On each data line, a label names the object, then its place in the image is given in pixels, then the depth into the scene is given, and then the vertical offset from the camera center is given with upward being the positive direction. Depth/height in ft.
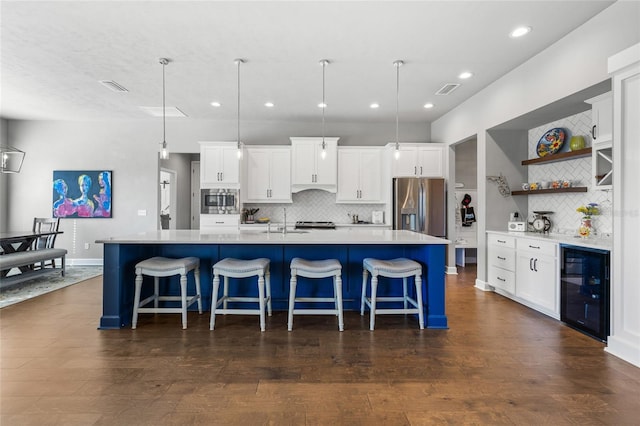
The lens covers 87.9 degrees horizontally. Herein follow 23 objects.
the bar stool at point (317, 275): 10.12 -1.91
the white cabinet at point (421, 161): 19.81 +3.09
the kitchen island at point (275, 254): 10.50 -1.51
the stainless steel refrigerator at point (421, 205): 18.88 +0.44
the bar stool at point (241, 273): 10.11 -1.87
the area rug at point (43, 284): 13.82 -3.50
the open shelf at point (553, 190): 12.23 +0.90
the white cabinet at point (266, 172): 20.15 +2.45
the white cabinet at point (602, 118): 9.89 +2.92
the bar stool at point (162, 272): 10.36 -1.87
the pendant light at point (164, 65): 12.32 +5.63
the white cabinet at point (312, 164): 20.06 +2.94
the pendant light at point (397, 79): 12.55 +5.69
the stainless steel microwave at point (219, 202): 19.62 +0.60
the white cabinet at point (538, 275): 11.23 -2.24
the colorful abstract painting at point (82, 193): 21.31 +1.21
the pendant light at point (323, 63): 12.40 +5.68
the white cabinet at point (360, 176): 20.40 +2.25
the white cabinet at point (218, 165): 19.67 +2.81
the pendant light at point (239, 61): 12.40 +5.70
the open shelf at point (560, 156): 11.50 +2.16
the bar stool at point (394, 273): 10.20 -1.86
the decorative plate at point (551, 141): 13.34 +2.97
